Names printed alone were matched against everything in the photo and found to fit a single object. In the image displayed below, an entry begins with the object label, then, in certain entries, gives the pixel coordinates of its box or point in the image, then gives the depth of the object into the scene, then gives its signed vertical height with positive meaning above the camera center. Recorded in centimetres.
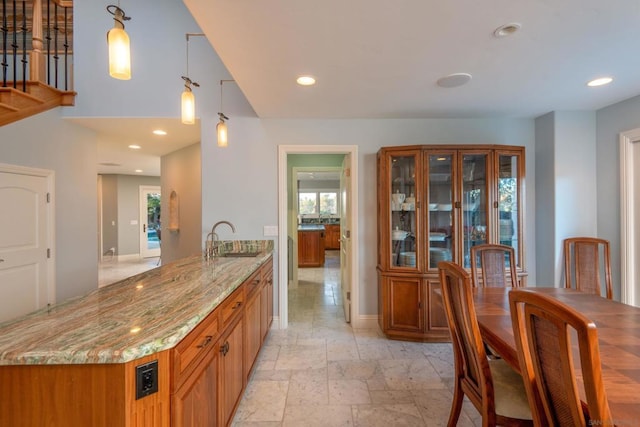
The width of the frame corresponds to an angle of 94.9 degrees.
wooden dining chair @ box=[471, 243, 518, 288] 247 -42
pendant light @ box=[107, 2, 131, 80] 127 +74
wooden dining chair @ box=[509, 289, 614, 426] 78 -46
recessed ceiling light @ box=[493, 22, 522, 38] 164 +106
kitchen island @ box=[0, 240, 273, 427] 92 -49
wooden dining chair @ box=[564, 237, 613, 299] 286 -49
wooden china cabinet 296 -1
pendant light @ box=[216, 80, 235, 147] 254 +73
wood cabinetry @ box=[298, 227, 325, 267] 686 -80
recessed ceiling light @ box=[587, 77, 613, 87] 235 +108
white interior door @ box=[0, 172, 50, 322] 297 -27
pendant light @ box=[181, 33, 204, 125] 192 +73
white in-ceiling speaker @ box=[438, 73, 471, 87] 224 +107
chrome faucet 298 -27
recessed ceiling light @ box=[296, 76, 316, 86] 228 +108
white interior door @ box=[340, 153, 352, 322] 345 -25
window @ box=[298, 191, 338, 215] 1040 +49
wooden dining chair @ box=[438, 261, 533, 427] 137 -83
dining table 94 -58
